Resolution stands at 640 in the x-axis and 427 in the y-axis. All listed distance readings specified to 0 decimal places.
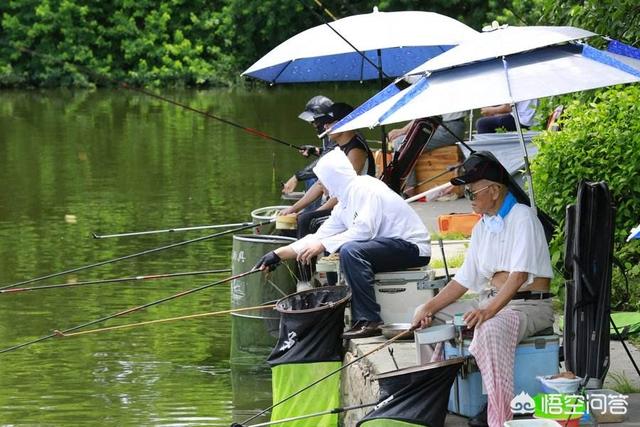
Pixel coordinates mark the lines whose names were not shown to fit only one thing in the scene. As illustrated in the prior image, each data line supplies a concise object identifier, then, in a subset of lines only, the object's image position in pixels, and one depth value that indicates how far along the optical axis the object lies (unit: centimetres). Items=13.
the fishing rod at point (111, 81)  2050
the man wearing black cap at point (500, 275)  1225
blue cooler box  1254
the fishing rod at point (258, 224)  2174
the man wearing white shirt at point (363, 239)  1596
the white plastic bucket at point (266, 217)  2198
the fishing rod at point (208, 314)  1546
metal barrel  1891
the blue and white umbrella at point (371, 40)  2162
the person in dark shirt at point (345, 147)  1944
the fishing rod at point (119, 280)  1709
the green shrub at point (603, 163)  1702
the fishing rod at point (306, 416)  1292
